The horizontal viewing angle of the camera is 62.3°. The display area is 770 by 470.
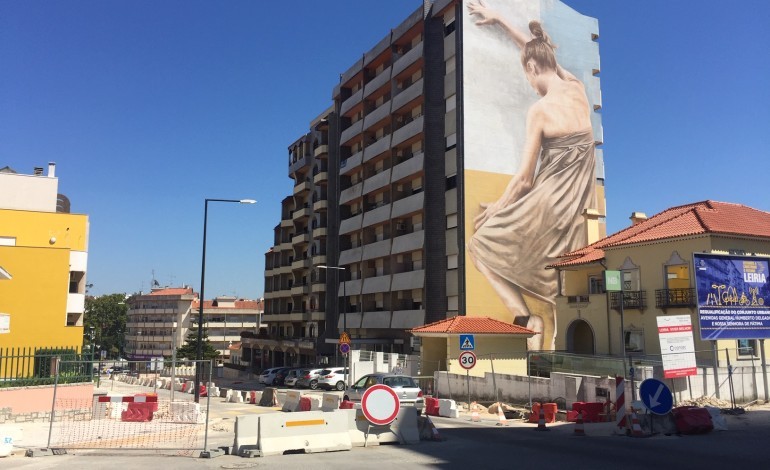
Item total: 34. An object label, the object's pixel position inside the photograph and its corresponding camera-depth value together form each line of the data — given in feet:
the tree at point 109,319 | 409.08
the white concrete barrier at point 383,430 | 48.11
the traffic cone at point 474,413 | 68.60
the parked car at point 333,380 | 131.44
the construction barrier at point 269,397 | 91.45
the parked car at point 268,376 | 156.66
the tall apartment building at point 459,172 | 143.33
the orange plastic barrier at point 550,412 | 64.85
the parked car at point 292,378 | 141.18
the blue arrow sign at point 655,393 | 52.47
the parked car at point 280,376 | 153.58
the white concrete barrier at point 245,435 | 45.55
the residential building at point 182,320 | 362.74
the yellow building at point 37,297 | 97.71
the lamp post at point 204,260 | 99.81
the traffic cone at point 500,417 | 65.36
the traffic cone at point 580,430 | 54.85
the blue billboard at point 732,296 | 73.10
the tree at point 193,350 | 283.18
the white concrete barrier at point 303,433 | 45.01
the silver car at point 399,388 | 78.84
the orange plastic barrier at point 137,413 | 72.43
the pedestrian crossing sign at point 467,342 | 74.33
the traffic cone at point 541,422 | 58.75
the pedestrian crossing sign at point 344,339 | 111.11
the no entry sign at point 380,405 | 46.91
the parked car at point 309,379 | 135.54
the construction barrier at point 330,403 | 65.98
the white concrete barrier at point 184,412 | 72.54
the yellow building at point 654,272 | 95.45
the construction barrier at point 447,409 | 71.05
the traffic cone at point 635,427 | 52.54
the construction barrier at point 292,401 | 77.33
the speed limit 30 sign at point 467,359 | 72.13
